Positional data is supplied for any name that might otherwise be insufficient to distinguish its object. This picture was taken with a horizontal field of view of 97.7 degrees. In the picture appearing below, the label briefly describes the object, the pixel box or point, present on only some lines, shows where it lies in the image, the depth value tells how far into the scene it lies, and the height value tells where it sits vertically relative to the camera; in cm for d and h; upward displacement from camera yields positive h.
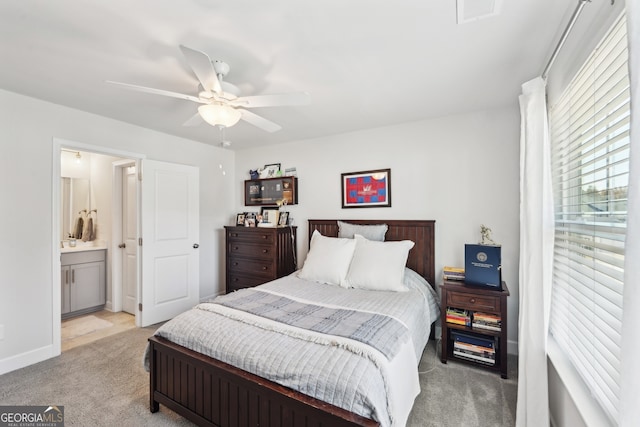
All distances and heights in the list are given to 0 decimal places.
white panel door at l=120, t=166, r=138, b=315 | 373 -39
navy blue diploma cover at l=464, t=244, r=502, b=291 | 238 -47
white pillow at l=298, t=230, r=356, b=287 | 273 -50
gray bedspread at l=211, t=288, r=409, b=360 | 157 -70
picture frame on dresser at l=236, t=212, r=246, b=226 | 412 -10
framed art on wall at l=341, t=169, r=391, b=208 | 324 +28
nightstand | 228 -85
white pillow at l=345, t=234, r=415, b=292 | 252 -51
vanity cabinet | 357 -94
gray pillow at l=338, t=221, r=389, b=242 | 306 -21
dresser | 349 -55
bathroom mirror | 412 +17
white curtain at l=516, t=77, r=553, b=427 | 157 -28
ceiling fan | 163 +71
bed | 126 -87
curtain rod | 118 +86
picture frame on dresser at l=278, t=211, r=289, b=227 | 388 -11
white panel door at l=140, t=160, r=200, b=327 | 329 -35
